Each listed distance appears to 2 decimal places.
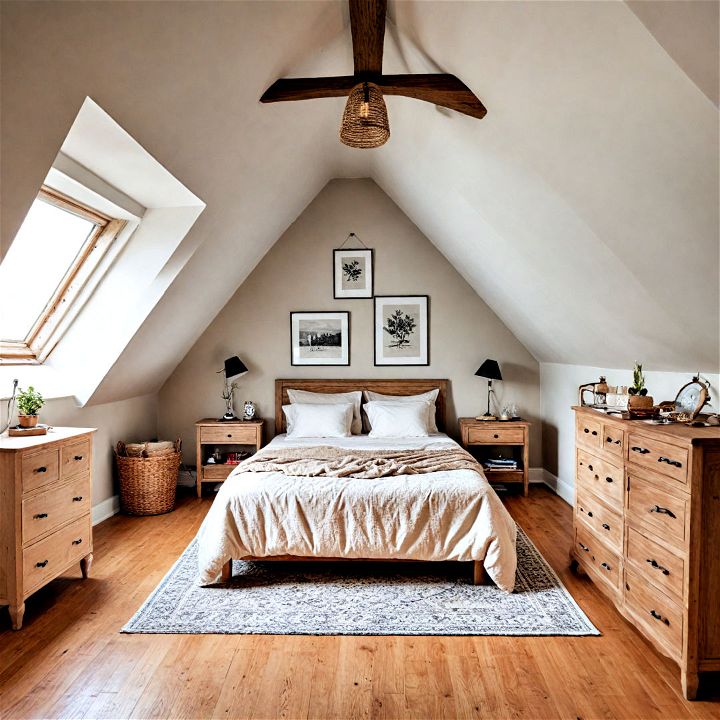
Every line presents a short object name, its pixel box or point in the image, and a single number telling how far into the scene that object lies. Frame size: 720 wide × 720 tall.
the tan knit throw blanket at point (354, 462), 3.42
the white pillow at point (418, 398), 5.27
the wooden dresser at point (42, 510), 2.58
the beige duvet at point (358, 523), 3.09
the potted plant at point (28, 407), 3.03
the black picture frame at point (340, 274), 5.50
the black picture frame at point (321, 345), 5.53
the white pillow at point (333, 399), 5.26
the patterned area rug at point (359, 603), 2.63
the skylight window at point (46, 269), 3.23
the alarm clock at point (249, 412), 5.40
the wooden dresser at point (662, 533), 2.09
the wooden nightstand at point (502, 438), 5.03
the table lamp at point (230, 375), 5.33
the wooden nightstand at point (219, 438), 5.08
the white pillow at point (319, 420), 4.96
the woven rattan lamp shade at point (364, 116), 2.65
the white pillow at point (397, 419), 4.94
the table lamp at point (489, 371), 5.23
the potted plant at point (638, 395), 2.70
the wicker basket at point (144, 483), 4.46
